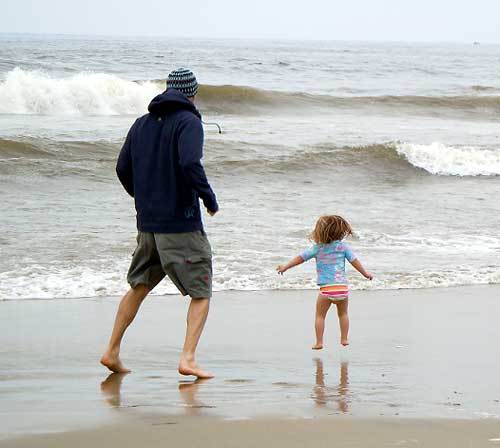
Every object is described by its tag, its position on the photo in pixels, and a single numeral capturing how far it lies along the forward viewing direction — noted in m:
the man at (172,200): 10.02
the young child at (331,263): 12.75
